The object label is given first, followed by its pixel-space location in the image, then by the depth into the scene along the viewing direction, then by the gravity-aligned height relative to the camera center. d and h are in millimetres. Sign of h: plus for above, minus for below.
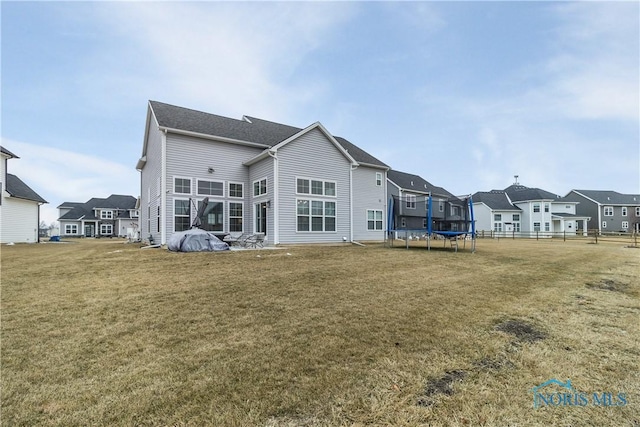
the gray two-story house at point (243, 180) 14625 +2207
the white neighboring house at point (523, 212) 40594 +650
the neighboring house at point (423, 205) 14543 +775
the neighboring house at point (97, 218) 48562 +454
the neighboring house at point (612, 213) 46375 +482
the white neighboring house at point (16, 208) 21062 +1073
